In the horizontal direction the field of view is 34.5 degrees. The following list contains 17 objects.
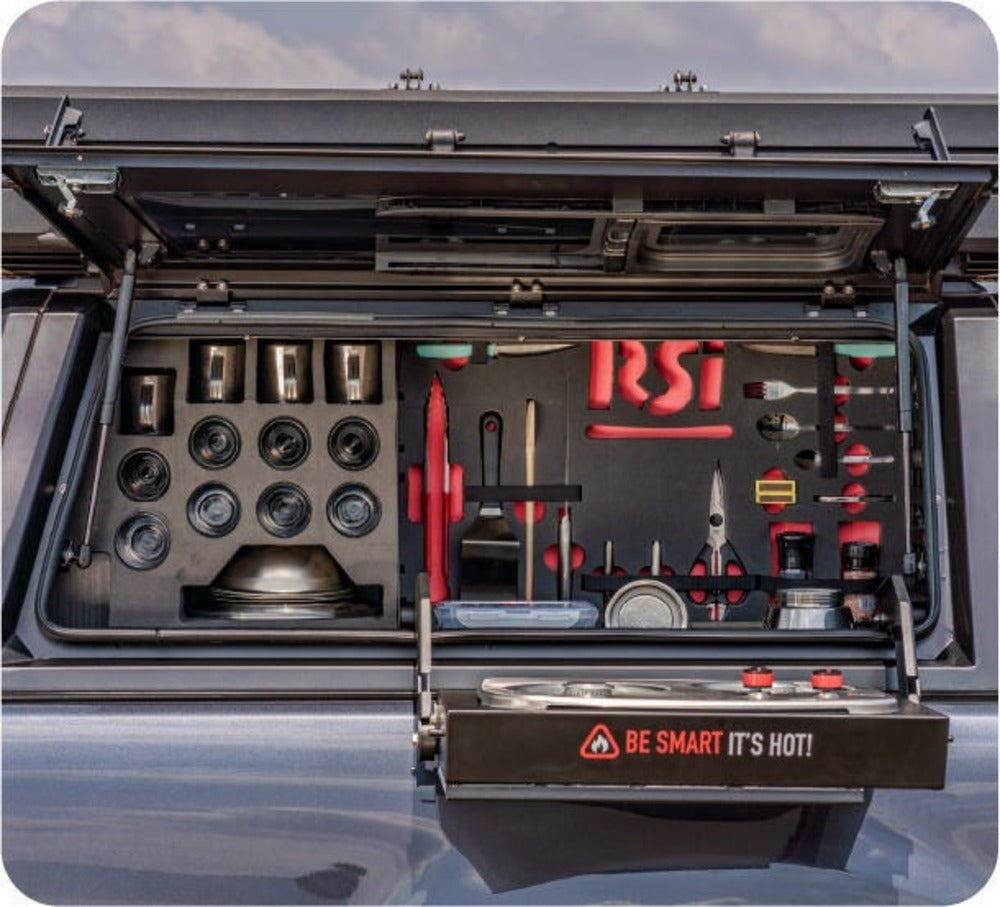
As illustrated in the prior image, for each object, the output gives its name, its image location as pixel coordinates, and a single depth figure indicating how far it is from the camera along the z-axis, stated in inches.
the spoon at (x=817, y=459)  145.9
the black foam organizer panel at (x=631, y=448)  147.8
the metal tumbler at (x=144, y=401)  138.7
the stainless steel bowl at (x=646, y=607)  140.0
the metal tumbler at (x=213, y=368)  139.6
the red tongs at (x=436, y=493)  143.4
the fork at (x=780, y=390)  146.6
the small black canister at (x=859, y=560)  142.3
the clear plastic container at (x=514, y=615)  131.6
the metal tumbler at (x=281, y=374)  140.9
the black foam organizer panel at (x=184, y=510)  135.9
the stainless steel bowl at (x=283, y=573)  136.2
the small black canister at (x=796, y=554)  144.1
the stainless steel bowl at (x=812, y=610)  132.0
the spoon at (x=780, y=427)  147.8
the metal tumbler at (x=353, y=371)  142.3
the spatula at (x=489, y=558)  144.9
